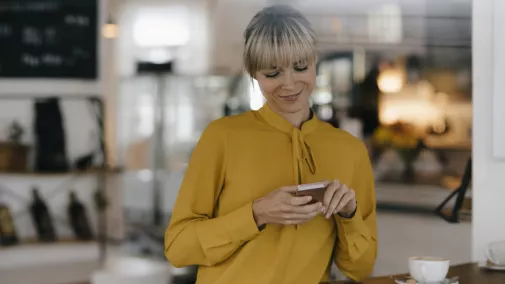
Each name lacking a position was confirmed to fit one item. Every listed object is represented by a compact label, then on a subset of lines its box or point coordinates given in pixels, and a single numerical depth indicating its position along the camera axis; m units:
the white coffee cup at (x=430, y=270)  2.58
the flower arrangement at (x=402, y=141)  5.67
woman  2.57
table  2.69
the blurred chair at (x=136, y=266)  3.76
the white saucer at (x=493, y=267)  2.83
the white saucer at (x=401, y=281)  2.60
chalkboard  6.81
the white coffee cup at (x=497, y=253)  2.84
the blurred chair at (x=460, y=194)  3.11
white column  3.01
